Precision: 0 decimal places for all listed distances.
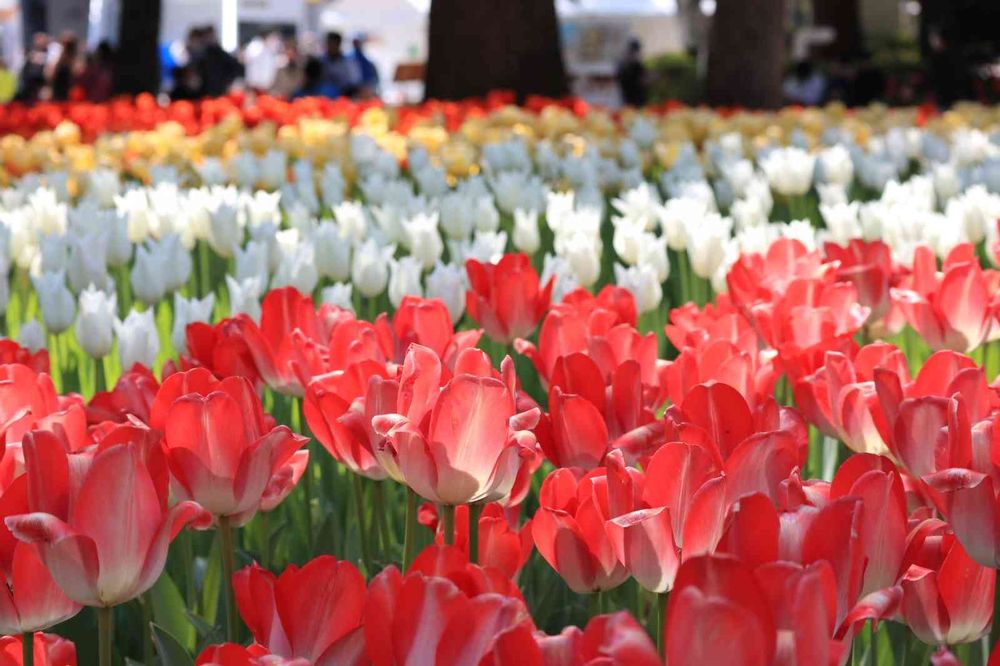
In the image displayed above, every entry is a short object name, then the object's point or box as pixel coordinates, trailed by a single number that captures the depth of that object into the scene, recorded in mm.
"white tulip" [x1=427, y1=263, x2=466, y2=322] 5379
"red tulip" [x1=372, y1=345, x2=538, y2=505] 2632
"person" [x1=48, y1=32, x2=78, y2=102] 31694
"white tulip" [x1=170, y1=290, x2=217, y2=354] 4901
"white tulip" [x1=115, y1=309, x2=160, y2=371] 4772
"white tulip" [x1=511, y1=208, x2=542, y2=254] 7474
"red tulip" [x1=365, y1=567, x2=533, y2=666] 1878
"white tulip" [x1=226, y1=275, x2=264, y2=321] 5143
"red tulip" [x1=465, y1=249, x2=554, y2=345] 4583
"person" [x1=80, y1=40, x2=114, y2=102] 31552
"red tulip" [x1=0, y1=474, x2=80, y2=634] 2413
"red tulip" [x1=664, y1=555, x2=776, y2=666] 1669
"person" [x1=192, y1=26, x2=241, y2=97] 35464
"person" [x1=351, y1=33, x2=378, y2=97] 31923
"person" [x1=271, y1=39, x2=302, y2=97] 33779
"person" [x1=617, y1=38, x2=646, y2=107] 39404
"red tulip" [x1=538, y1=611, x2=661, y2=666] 1680
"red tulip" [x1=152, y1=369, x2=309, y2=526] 2743
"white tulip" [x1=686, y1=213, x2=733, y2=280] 6432
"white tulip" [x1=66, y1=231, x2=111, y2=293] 6118
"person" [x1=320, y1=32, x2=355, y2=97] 30981
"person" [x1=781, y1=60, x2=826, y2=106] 35835
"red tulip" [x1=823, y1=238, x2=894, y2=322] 4997
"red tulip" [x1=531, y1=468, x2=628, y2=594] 2541
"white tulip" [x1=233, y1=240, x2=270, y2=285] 5907
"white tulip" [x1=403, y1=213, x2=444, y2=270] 6985
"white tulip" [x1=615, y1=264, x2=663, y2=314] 5768
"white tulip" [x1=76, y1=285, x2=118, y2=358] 5022
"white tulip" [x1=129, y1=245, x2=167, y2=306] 6046
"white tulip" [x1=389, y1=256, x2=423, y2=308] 5828
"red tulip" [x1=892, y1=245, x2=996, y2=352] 4354
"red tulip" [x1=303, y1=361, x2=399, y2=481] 2968
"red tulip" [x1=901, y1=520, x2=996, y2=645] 2415
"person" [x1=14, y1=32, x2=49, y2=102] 36406
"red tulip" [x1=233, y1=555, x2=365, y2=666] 2079
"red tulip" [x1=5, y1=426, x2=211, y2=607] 2341
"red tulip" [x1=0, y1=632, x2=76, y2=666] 2158
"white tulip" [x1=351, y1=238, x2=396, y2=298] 6036
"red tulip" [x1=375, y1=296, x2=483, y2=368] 3708
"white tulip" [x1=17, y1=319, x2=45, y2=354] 5072
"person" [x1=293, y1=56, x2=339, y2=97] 31552
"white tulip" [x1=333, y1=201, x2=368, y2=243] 7345
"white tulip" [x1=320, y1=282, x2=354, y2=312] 5393
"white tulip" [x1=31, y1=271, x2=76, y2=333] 5418
